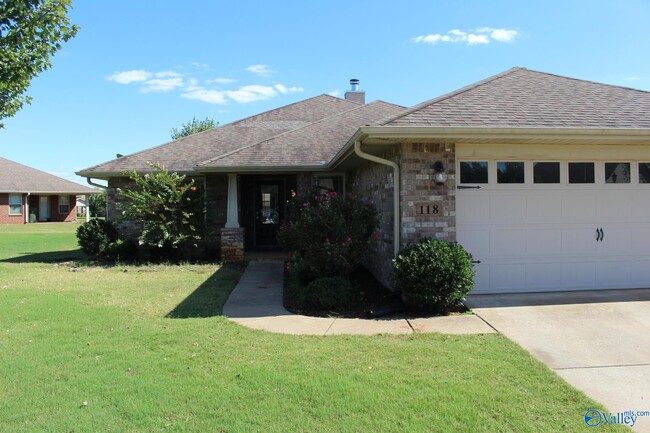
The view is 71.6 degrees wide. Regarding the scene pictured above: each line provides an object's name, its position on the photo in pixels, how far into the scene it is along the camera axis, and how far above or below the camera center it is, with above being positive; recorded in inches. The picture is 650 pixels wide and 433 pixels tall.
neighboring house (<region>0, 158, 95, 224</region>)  1315.2 +50.8
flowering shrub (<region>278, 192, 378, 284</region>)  293.1 -17.3
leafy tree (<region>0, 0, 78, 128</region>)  270.7 +106.9
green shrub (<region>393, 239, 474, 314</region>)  247.6 -36.9
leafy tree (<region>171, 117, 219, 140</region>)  1759.5 +331.9
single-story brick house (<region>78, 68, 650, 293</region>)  273.7 +18.9
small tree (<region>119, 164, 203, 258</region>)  479.2 +1.8
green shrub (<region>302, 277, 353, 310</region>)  271.0 -51.4
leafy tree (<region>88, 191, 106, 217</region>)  1723.7 +24.1
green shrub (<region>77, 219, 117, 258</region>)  521.7 -31.6
